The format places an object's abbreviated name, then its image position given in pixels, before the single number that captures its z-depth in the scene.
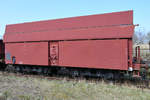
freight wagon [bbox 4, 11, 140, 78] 8.02
